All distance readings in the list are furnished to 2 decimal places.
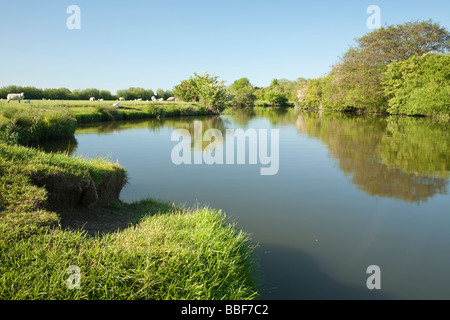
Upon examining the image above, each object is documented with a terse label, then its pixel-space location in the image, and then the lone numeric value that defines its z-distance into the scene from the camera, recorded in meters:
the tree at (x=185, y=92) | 60.03
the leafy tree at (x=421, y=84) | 29.41
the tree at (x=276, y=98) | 90.31
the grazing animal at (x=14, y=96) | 28.55
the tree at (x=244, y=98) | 77.19
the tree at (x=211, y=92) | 42.58
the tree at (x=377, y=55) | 35.56
